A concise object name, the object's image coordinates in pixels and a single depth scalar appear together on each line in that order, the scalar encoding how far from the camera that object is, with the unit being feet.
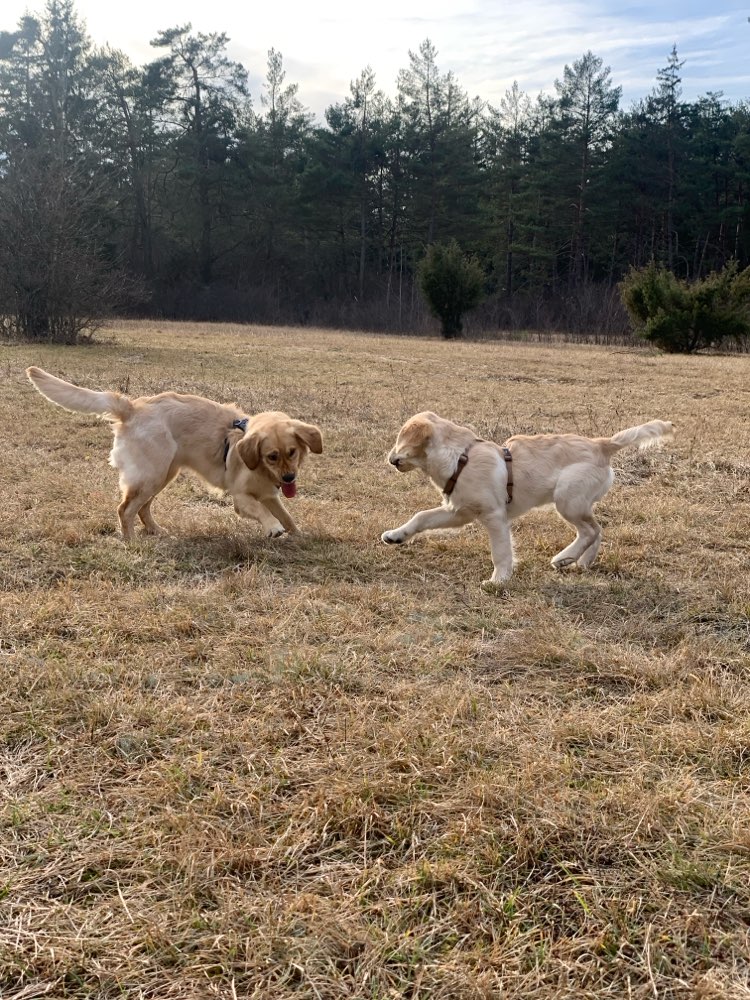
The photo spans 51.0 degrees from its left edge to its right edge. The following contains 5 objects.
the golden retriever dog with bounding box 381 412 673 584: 14.07
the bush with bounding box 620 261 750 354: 70.64
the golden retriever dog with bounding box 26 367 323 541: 15.05
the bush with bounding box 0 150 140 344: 58.85
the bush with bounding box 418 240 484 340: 88.28
